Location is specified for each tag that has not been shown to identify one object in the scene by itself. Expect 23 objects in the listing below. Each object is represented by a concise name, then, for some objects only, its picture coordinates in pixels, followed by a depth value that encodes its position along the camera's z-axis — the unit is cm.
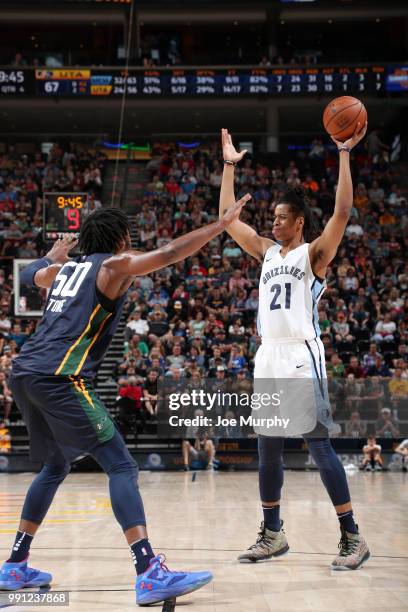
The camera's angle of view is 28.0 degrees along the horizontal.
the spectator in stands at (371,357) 1488
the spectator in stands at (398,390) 1322
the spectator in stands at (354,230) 1984
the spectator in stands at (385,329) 1591
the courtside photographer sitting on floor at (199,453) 1319
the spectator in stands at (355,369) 1432
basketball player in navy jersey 382
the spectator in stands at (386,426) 1318
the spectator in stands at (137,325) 1579
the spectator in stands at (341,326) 1599
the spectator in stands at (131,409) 1352
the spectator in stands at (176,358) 1471
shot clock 1392
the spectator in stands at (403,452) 1319
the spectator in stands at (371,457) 1315
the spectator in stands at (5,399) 1394
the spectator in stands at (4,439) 1357
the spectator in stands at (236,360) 1423
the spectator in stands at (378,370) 1467
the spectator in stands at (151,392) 1352
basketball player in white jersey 487
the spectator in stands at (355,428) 1324
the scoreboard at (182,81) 2322
